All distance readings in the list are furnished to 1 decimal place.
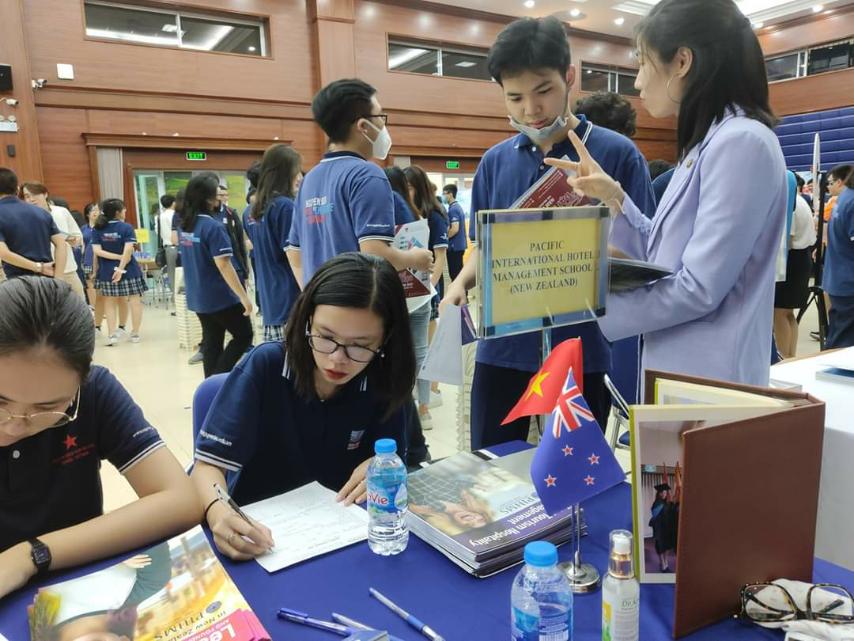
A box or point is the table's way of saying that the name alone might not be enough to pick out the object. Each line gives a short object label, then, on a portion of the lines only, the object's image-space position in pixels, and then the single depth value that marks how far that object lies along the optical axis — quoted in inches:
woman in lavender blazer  40.1
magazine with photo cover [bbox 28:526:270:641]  28.4
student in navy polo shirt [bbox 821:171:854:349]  144.8
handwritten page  35.6
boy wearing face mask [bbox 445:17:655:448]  56.7
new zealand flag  29.1
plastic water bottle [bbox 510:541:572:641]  25.0
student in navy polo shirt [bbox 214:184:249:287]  143.6
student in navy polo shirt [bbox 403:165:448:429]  149.8
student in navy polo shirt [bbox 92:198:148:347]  226.8
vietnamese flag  31.3
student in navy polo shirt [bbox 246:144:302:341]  111.6
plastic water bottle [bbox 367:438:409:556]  36.0
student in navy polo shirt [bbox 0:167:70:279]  163.3
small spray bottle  25.7
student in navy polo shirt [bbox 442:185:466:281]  210.1
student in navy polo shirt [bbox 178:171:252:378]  134.6
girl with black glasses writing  44.8
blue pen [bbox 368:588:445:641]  28.1
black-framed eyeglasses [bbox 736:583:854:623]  27.8
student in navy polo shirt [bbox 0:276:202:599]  34.6
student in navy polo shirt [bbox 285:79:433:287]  78.5
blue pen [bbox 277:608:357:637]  28.7
